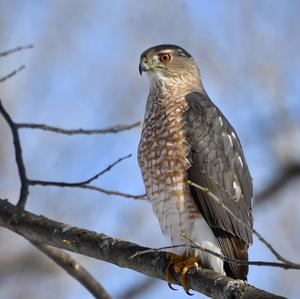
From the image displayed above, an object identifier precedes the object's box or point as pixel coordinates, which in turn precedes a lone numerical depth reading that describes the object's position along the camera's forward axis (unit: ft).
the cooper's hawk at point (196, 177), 34.58
